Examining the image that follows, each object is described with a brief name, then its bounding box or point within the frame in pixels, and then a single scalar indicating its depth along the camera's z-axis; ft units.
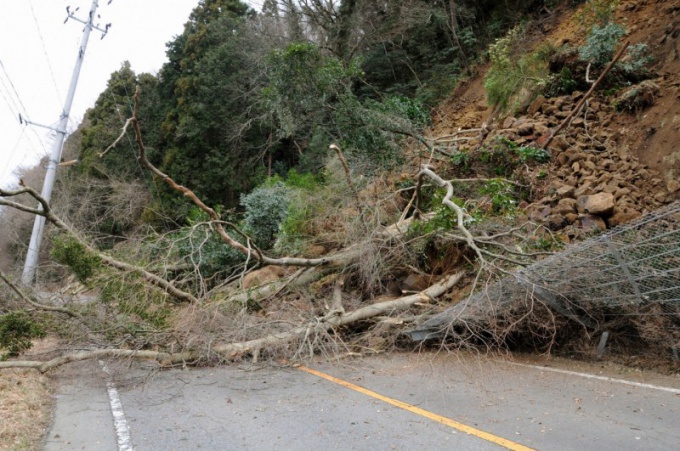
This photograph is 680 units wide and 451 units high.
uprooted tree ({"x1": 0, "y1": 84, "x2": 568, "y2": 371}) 23.70
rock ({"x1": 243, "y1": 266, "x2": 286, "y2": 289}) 36.01
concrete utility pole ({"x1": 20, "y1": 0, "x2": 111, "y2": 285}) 39.17
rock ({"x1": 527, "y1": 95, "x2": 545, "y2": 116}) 37.91
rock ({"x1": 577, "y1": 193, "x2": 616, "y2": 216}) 25.29
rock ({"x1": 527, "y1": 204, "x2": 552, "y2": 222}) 28.04
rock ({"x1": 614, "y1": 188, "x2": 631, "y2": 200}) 26.55
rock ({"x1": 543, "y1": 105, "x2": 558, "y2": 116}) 36.77
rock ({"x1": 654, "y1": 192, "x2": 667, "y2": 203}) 25.99
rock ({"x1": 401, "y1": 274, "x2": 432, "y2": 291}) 28.71
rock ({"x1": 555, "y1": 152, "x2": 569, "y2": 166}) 32.40
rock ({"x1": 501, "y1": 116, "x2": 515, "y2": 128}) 38.17
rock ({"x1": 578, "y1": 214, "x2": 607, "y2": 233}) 24.88
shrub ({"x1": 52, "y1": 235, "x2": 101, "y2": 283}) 23.20
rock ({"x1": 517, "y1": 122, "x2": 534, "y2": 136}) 36.29
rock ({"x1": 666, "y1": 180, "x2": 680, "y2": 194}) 25.88
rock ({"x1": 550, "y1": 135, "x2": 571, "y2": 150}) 33.55
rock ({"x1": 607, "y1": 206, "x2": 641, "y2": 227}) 25.13
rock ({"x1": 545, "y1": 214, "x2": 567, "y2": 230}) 26.86
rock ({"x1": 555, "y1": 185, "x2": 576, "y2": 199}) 28.60
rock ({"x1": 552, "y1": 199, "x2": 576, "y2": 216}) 27.07
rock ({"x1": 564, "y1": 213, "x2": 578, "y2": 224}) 26.50
